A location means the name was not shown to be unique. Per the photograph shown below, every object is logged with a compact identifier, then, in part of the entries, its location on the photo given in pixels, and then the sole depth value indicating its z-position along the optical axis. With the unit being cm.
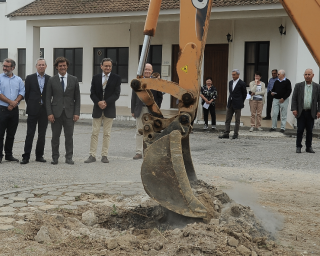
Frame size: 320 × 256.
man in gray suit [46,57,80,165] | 959
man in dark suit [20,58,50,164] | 980
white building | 1738
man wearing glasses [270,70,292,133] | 1573
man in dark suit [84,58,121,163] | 990
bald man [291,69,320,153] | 1191
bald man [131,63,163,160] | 1029
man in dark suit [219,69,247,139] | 1460
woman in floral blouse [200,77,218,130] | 1606
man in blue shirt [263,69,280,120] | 1775
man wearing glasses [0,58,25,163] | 977
